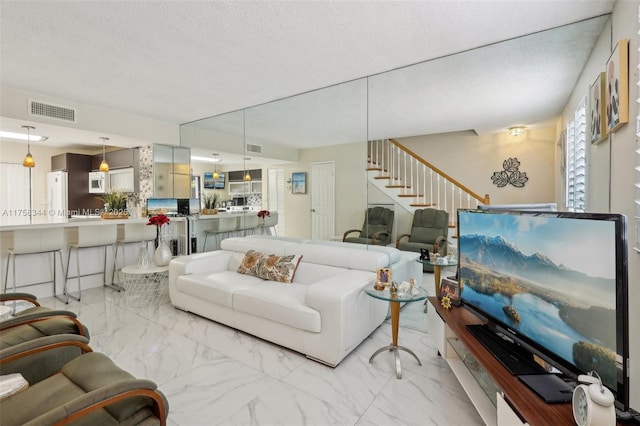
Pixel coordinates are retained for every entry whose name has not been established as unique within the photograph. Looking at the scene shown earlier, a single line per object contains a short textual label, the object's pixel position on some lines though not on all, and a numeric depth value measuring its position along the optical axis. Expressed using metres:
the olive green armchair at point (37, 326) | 1.85
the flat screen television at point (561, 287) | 0.98
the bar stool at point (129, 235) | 4.56
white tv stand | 1.08
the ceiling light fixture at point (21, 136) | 4.91
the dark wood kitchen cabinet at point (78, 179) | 6.49
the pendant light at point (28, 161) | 4.49
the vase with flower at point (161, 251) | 3.87
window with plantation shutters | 2.71
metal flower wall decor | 3.33
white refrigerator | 6.51
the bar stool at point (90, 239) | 4.05
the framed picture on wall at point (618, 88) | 1.68
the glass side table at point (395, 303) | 2.20
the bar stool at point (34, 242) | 3.55
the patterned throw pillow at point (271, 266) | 3.14
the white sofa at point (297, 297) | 2.34
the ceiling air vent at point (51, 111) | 3.83
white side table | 3.71
